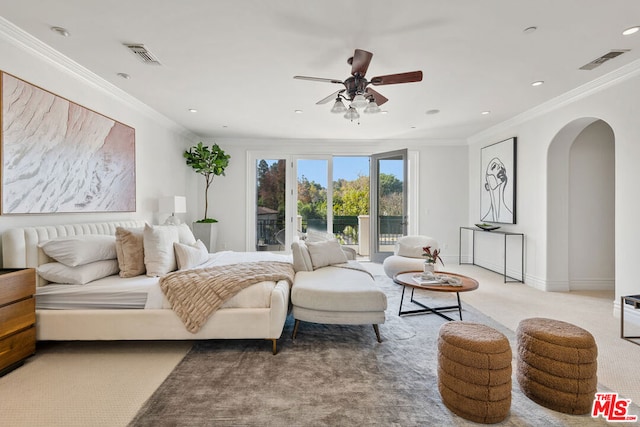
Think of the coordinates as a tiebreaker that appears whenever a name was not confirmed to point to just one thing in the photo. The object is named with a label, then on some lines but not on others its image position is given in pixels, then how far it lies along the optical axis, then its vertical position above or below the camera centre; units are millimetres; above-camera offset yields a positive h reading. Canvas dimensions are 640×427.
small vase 3270 -630
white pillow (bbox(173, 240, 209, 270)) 3023 -472
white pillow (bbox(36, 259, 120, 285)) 2482 -530
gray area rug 1680 -1169
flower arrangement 3313 -519
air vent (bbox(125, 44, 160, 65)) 2660 +1463
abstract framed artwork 2445 +540
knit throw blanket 2385 -648
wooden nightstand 2057 -767
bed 2387 -842
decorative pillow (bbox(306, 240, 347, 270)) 3455 -510
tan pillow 2779 -397
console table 4766 -558
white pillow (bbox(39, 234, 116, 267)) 2510 -335
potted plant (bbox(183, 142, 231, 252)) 5438 +821
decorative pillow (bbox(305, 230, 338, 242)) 4317 -399
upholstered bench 2578 -791
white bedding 2428 -708
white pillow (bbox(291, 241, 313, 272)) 3317 -546
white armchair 4277 -702
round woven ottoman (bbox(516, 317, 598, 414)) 1708 -923
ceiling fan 2537 +1153
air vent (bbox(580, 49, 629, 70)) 2779 +1484
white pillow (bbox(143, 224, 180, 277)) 2805 -398
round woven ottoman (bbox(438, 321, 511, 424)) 1637 -929
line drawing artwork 4977 +508
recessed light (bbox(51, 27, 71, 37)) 2395 +1458
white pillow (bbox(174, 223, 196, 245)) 3542 -310
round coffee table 2905 -754
